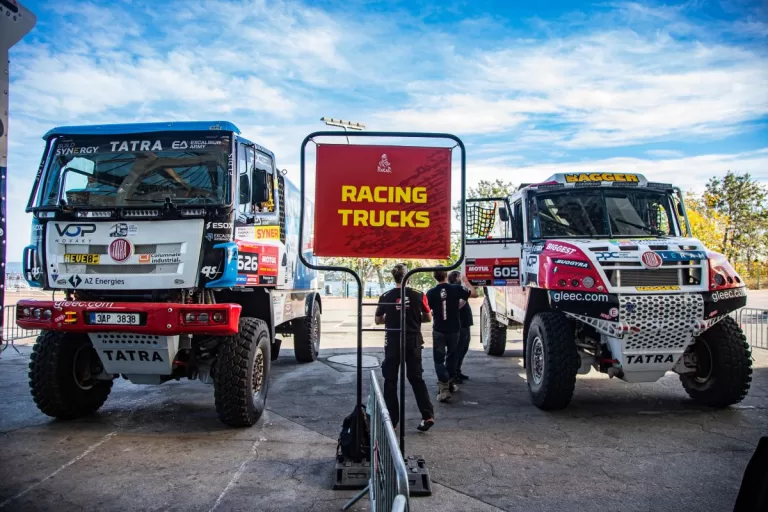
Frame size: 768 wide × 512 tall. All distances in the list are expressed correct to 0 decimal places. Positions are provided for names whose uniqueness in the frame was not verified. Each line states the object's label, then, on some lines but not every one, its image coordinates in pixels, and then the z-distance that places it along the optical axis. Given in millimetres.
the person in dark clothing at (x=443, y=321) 7547
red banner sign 4508
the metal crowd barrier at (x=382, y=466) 2320
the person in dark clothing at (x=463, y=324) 8469
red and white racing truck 6418
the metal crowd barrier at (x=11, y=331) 13955
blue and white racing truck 5859
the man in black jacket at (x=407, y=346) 5738
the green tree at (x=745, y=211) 38594
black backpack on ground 4820
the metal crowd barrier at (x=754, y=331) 13034
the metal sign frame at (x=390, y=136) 4496
